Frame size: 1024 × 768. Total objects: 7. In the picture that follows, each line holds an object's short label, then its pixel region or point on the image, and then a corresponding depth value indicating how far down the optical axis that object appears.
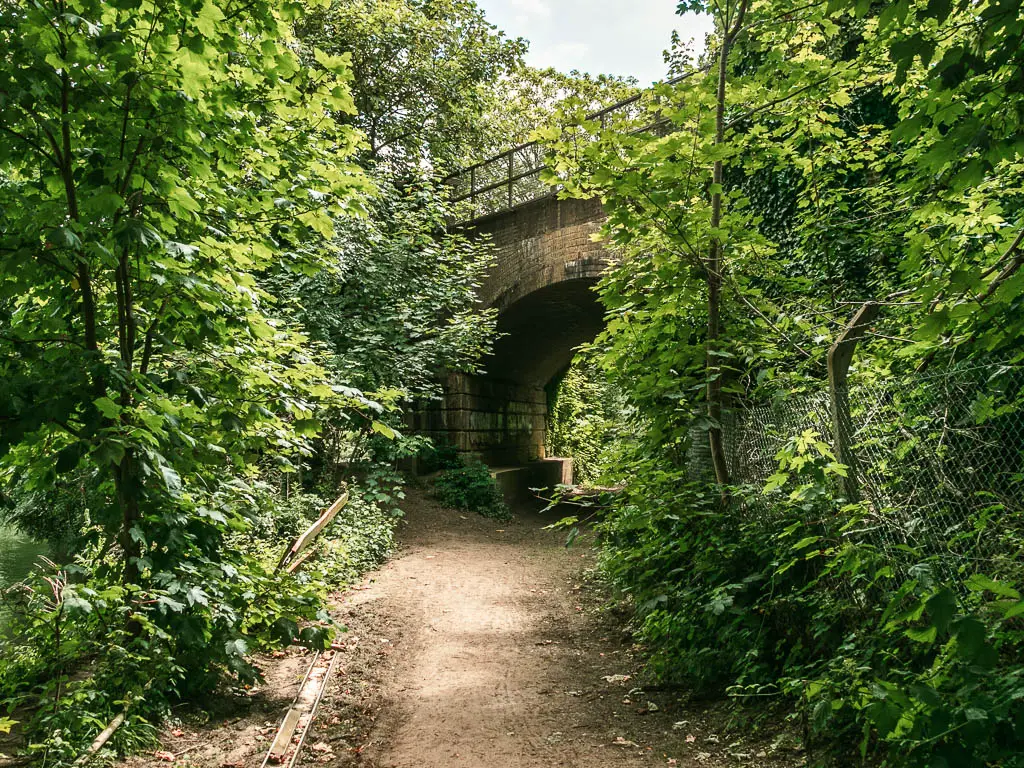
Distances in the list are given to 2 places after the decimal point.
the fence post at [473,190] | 14.67
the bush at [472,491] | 12.95
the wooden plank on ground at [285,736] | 3.69
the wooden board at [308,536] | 6.02
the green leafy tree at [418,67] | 14.73
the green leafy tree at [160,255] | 2.92
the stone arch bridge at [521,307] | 12.45
